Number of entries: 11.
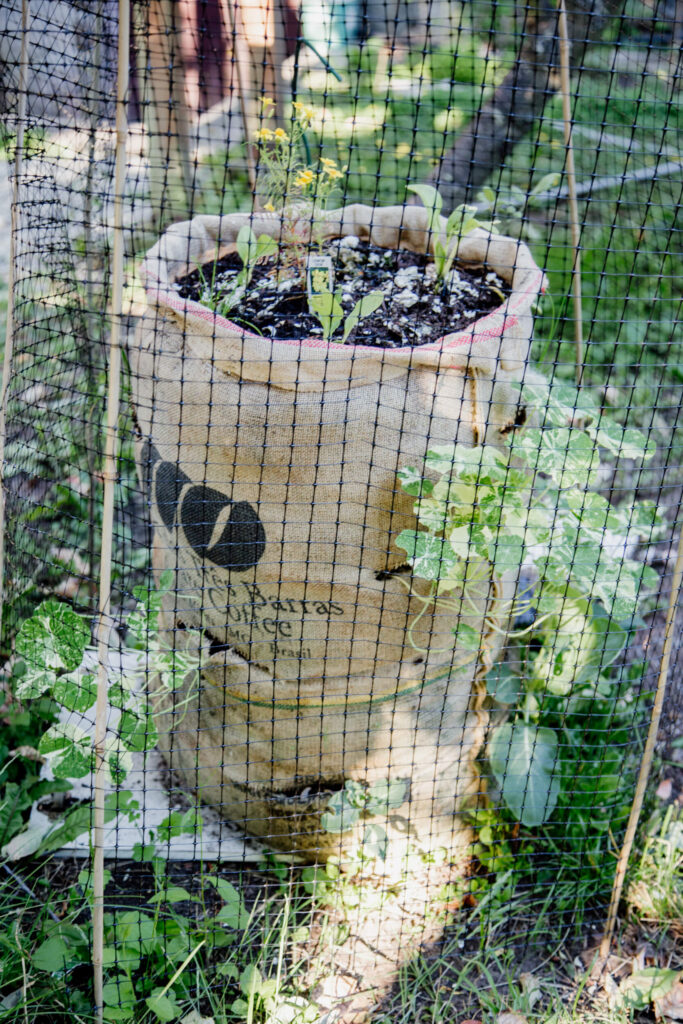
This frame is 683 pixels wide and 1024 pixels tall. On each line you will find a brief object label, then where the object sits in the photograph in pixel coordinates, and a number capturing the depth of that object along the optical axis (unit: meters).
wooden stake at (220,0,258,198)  1.55
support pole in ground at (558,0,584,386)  1.79
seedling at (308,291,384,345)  1.61
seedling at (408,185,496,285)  1.74
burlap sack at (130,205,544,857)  1.57
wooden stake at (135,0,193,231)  3.18
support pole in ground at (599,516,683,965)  1.61
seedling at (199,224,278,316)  1.71
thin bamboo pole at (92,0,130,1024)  1.20
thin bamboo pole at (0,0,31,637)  1.56
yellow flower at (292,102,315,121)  1.74
